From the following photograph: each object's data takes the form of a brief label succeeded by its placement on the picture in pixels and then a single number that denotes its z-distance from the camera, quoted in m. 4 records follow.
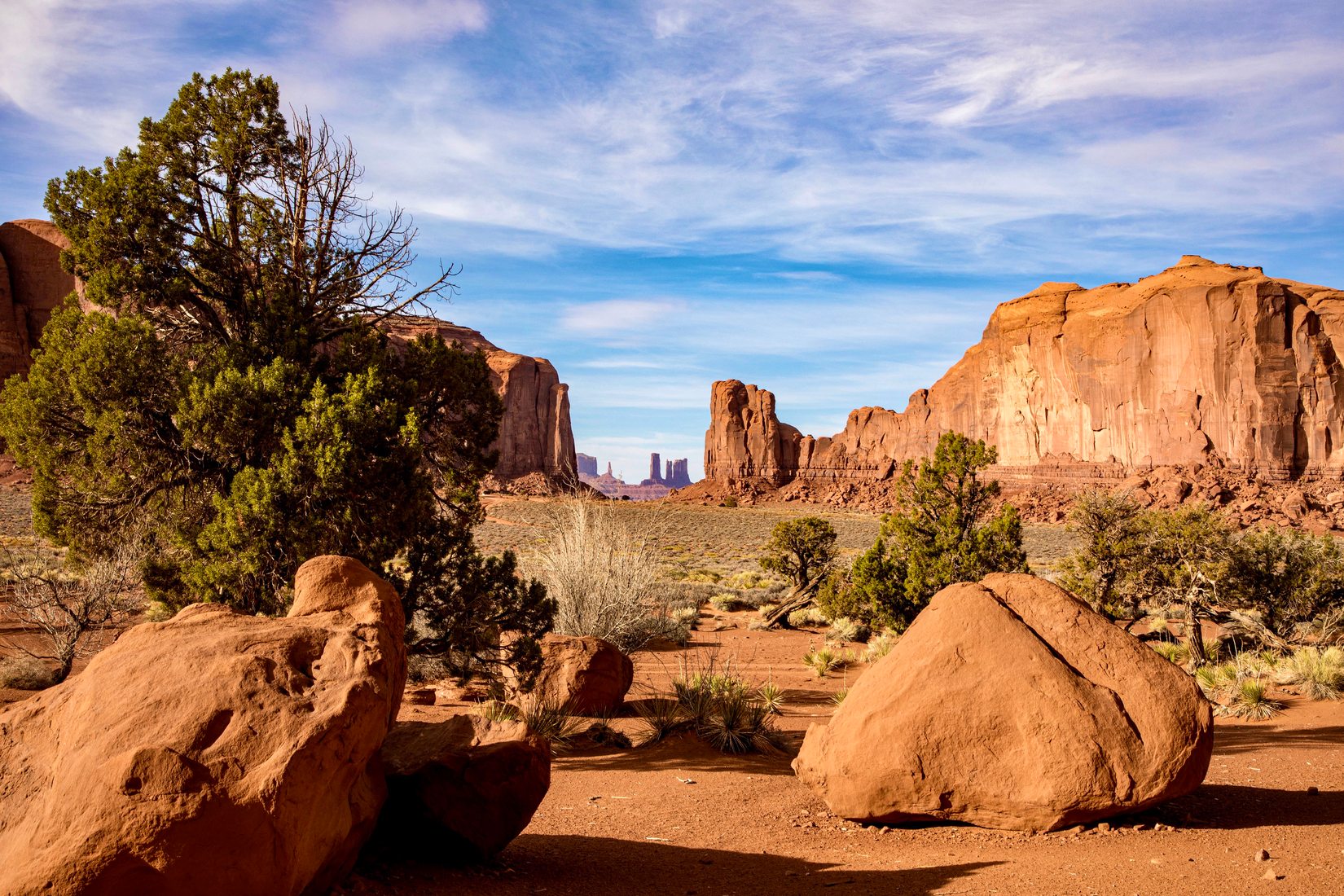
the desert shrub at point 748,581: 30.44
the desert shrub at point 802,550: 25.14
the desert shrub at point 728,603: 24.91
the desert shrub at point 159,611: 9.56
